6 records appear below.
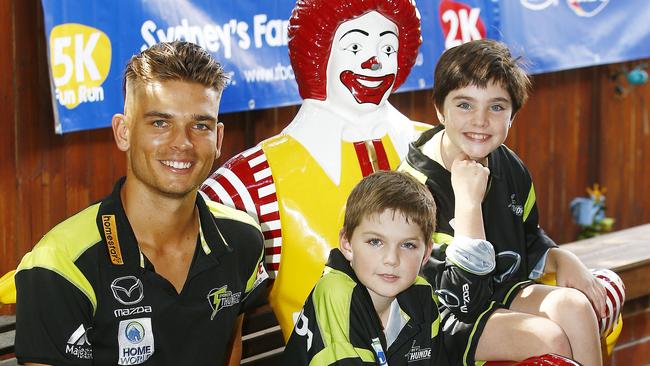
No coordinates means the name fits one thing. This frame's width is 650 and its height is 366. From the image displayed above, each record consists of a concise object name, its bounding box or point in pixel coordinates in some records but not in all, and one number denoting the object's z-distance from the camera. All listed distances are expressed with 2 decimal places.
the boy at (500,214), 2.66
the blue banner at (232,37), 3.84
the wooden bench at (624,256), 4.04
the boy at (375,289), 2.39
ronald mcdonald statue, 2.76
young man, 2.22
